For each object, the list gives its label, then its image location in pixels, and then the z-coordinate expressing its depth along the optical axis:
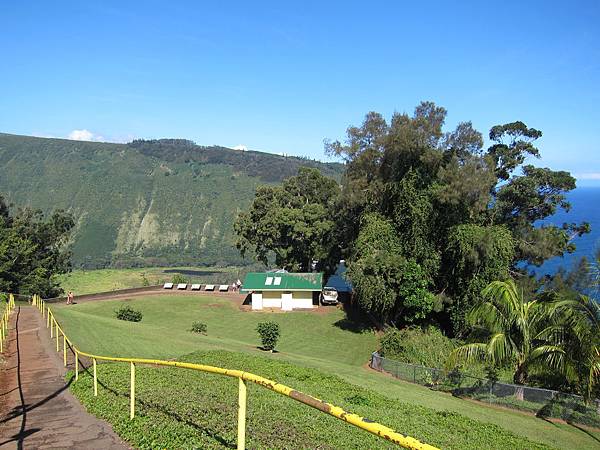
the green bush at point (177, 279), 59.78
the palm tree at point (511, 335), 19.86
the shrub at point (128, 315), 35.66
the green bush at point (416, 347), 27.21
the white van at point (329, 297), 48.41
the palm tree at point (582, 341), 16.36
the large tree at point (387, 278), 36.09
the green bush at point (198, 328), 34.16
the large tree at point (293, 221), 52.22
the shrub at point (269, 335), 28.31
